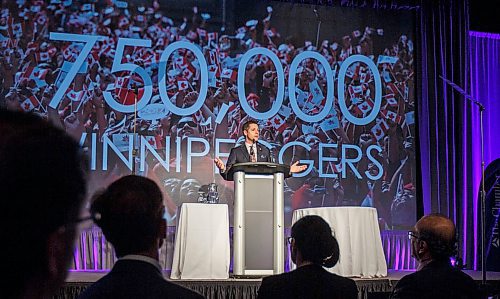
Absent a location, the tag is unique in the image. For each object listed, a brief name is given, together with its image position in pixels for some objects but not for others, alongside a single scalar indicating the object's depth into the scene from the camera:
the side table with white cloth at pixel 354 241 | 5.47
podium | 5.22
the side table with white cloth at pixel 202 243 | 5.32
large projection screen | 6.97
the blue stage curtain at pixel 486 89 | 8.42
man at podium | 6.05
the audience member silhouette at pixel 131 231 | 1.58
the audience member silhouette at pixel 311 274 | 2.37
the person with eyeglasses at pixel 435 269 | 2.47
